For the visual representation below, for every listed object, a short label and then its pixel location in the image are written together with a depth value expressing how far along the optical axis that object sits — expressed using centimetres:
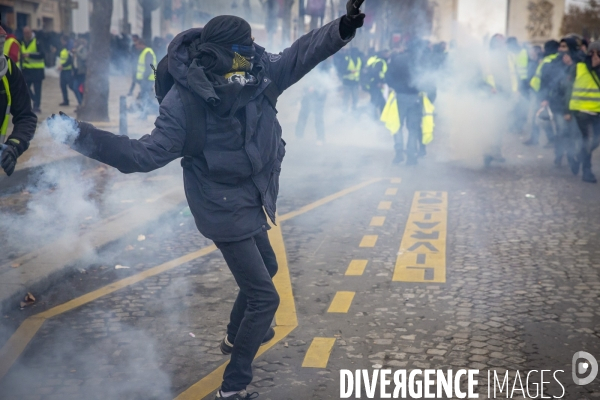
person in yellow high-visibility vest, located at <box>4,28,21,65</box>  1437
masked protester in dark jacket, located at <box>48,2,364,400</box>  326
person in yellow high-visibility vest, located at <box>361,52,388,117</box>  1730
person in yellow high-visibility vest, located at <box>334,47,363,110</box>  1922
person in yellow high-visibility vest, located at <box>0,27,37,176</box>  454
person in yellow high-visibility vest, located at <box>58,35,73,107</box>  1970
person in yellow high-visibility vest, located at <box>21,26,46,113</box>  1753
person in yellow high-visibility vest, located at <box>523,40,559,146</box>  1340
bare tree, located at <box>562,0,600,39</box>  7112
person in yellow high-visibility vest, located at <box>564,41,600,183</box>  1003
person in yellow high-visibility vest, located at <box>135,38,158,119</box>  1738
